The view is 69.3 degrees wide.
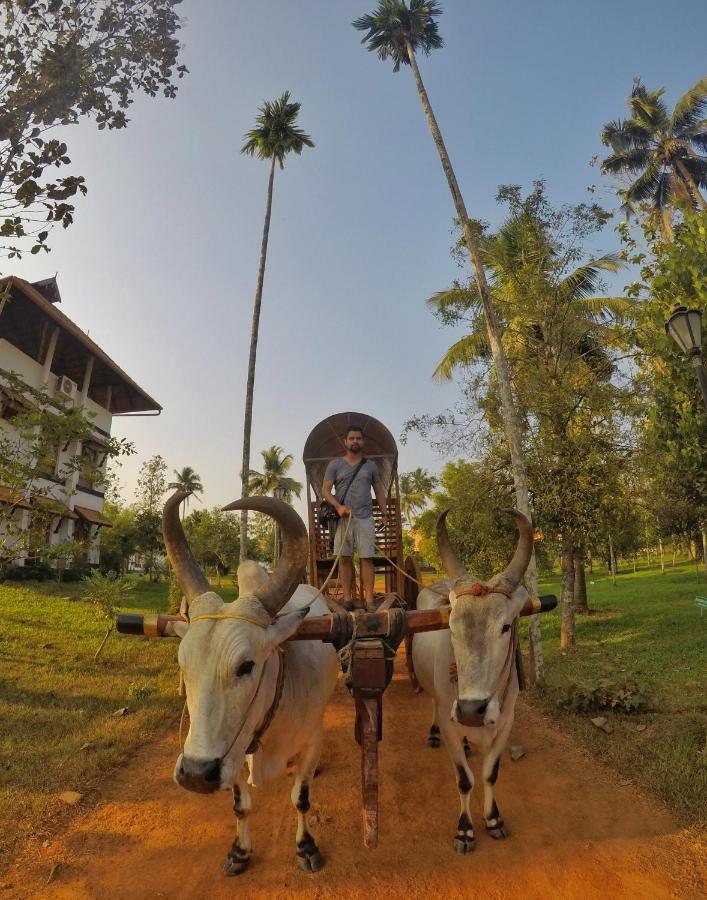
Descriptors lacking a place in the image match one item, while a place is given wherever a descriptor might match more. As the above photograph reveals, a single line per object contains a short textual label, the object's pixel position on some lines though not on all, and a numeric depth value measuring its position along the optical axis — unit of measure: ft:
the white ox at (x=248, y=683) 8.12
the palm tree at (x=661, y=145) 75.56
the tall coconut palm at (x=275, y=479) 157.58
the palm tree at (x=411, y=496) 192.60
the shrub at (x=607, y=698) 21.30
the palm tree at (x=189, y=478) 169.89
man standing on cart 18.52
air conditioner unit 77.30
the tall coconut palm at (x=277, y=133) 58.70
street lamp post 17.57
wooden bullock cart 10.39
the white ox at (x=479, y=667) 10.75
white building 67.31
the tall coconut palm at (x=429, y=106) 28.63
